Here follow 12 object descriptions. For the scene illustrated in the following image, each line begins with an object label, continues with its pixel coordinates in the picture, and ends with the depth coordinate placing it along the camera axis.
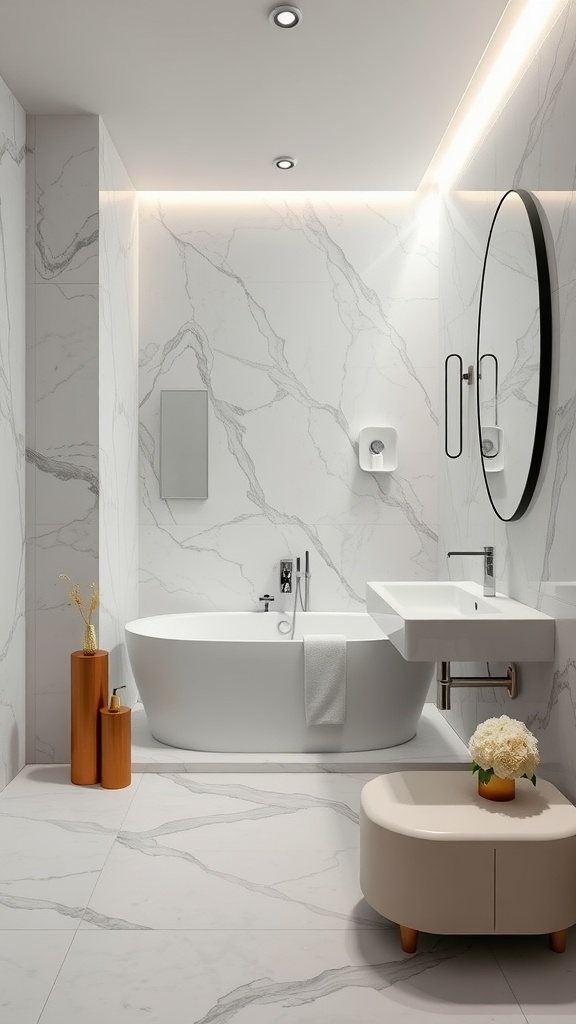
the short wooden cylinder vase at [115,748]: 3.37
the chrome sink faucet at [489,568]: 3.27
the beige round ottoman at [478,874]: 2.09
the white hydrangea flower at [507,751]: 2.22
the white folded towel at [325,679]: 3.57
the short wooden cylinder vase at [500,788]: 2.31
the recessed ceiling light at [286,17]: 2.87
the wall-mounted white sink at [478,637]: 2.60
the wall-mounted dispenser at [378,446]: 4.56
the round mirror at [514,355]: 2.71
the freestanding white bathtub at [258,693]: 3.61
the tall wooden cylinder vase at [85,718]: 3.42
